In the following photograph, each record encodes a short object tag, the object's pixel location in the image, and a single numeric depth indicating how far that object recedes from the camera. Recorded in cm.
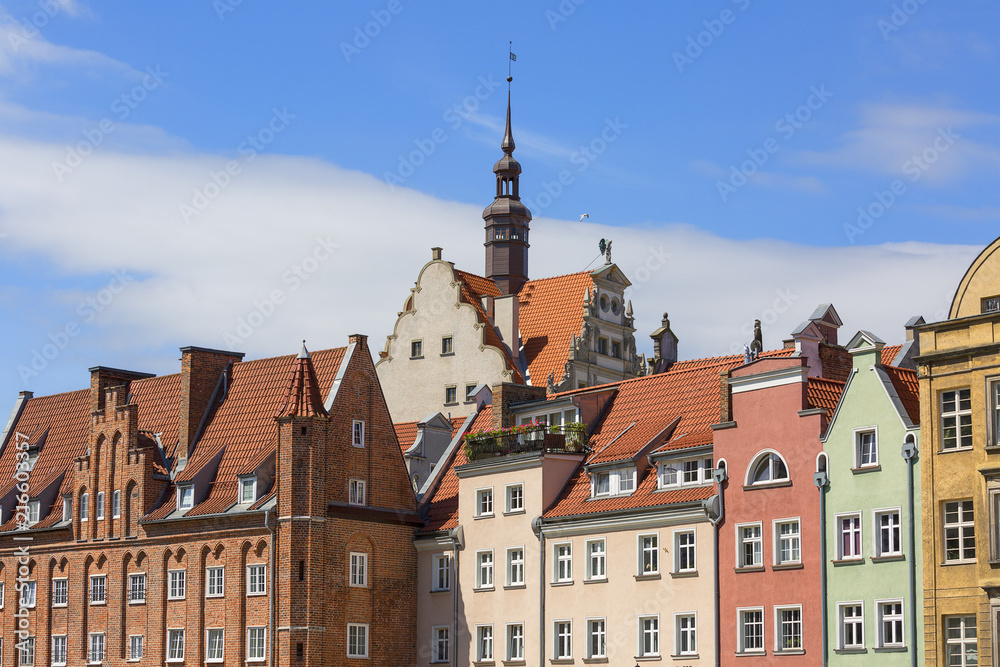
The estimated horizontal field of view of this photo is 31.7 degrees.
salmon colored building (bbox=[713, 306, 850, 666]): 6216
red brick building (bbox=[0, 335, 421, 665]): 7744
